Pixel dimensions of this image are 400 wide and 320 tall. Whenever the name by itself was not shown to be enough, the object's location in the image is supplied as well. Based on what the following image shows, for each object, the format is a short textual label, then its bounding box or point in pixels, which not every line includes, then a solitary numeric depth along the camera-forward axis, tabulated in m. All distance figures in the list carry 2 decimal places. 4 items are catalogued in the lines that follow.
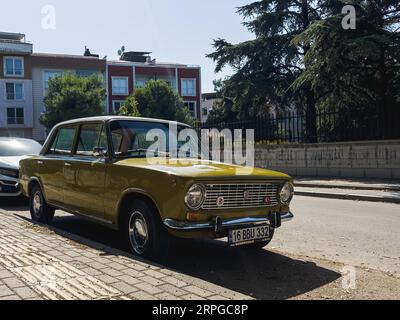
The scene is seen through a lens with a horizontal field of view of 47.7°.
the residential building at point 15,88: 56.47
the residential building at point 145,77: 62.97
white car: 10.46
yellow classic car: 4.82
